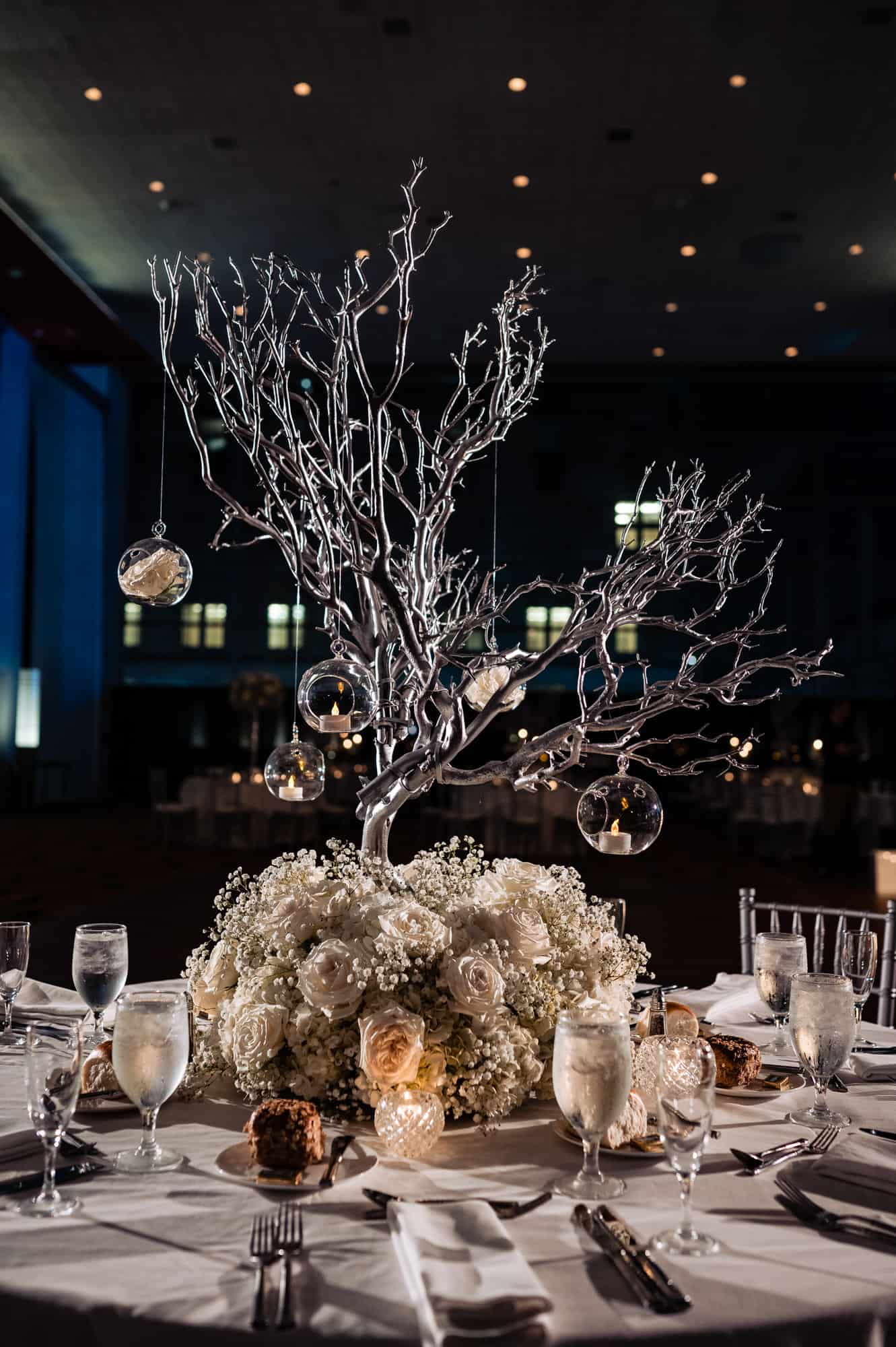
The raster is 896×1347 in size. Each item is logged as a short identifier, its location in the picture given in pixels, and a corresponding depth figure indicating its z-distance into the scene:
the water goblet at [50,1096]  1.27
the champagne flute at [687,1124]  1.21
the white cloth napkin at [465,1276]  1.01
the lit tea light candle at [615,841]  2.01
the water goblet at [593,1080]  1.35
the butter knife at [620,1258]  1.08
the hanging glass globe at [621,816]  2.02
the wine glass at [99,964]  1.82
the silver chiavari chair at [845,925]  2.78
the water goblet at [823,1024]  1.57
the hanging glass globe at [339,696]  2.20
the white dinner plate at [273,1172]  1.35
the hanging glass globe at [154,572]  2.41
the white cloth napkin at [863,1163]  1.40
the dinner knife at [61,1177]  1.32
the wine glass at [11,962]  2.01
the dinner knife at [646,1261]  1.08
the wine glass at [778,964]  1.95
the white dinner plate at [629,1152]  1.48
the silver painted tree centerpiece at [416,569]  1.95
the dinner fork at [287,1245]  1.04
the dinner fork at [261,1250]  1.05
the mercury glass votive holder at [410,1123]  1.44
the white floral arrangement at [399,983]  1.54
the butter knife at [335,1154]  1.36
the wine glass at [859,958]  2.06
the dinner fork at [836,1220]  1.26
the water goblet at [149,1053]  1.42
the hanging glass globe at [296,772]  2.39
